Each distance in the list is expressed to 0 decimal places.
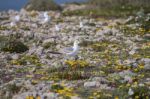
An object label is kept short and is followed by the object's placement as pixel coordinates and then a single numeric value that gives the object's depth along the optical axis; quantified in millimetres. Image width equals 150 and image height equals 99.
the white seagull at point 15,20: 29412
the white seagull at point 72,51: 18484
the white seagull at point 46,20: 30130
